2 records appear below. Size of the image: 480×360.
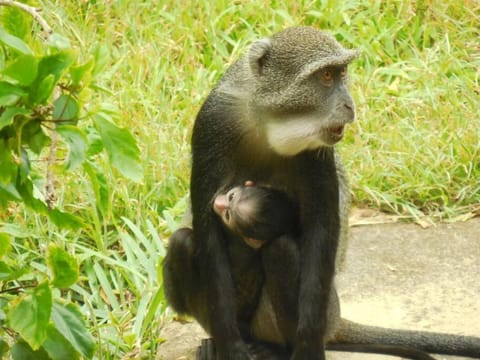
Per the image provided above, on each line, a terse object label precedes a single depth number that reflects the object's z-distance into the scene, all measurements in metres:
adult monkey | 8.57
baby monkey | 8.60
